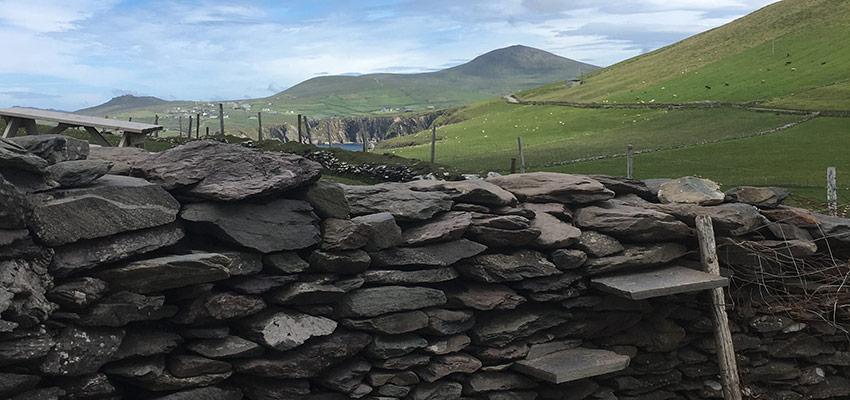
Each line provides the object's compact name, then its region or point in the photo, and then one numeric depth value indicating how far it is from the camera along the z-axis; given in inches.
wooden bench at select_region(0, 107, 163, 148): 476.1
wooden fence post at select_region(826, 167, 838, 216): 617.0
